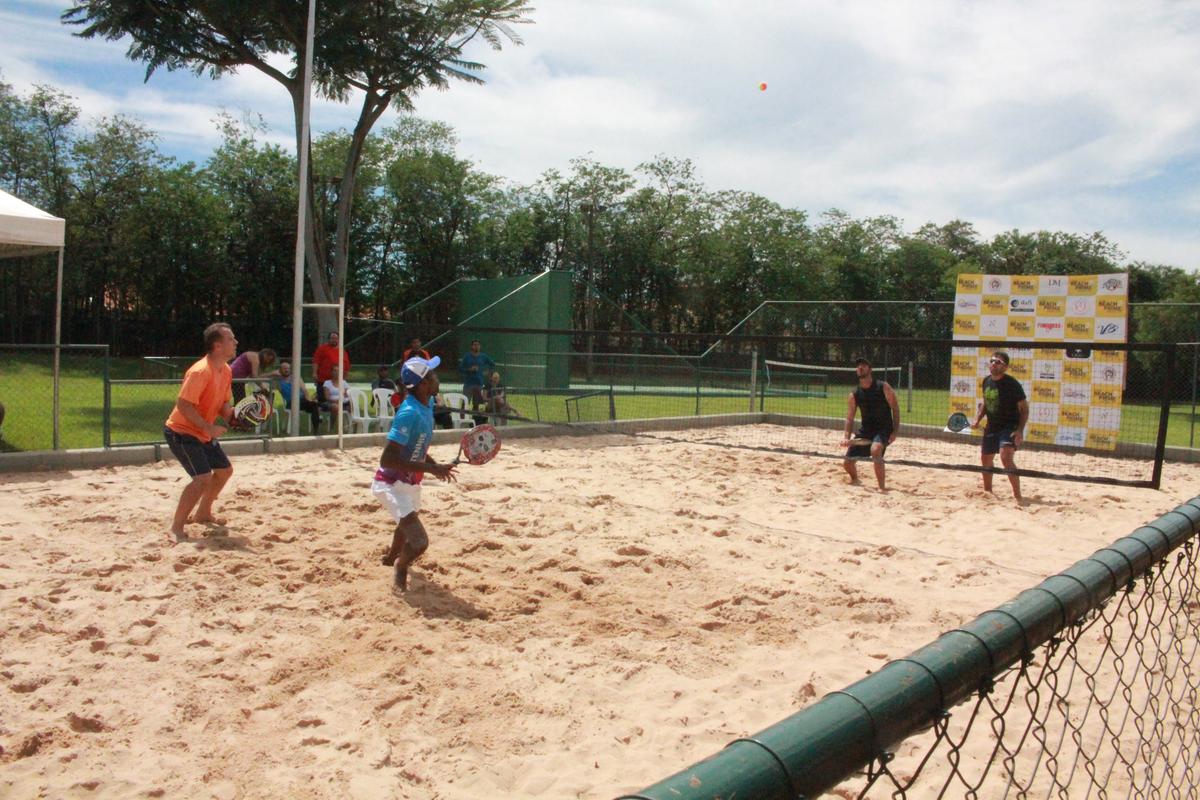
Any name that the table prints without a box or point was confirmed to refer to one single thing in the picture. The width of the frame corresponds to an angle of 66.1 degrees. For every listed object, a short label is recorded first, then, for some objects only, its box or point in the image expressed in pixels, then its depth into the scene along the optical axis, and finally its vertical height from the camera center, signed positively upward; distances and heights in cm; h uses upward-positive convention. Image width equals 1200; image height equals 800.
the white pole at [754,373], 1938 -29
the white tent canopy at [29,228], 1032 +112
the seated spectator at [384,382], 1486 -64
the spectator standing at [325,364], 1497 -40
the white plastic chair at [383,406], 1464 -101
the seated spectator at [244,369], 1315 -47
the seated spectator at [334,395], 1426 -85
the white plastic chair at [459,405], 1506 -98
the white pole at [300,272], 1285 +95
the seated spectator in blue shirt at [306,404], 1438 -103
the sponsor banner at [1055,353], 1559 +37
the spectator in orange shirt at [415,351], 1110 -8
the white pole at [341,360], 1245 -27
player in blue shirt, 624 -82
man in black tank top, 1171 -69
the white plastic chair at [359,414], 1426 -114
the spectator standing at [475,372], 1553 -44
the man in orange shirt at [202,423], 761 -75
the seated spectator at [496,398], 1519 -84
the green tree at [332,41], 2134 +720
